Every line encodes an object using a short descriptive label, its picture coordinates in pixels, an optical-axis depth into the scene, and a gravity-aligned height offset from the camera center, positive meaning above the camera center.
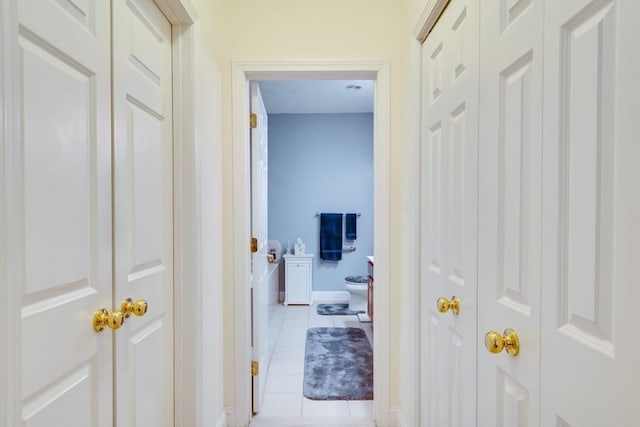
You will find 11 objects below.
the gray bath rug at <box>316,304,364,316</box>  4.31 -1.27
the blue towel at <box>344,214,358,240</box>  4.96 -0.22
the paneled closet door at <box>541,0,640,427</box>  0.54 -0.01
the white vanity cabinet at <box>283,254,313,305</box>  4.70 -0.93
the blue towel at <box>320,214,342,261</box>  4.89 -0.38
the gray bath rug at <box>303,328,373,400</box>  2.38 -1.23
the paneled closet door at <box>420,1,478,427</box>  1.09 -0.02
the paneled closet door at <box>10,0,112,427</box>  0.68 -0.01
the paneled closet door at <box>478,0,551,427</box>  0.78 +0.01
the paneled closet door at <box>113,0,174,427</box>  1.03 +0.00
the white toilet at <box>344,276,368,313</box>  4.33 -1.03
